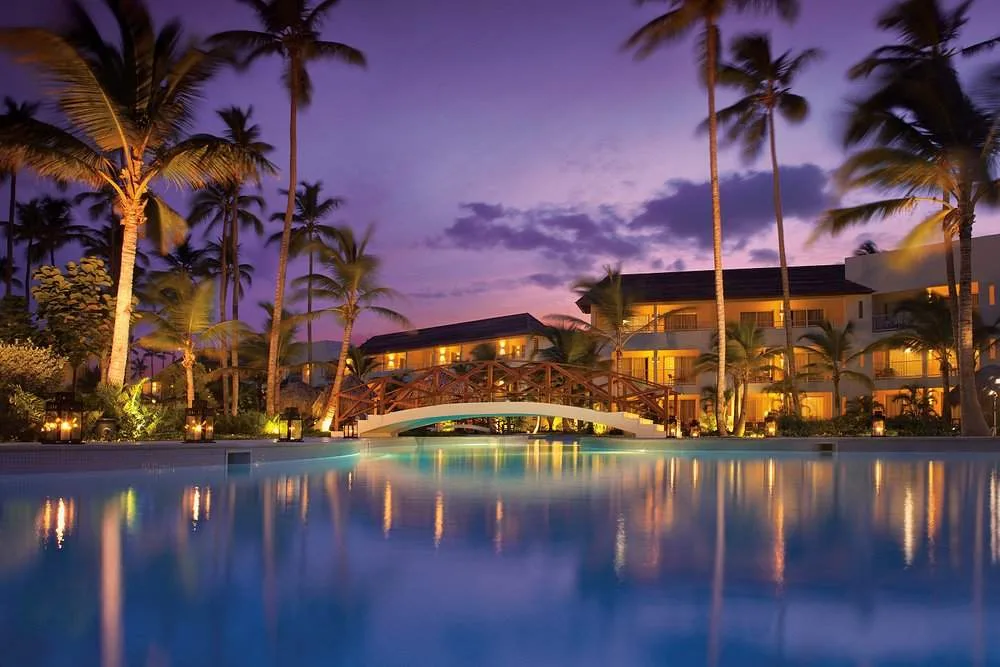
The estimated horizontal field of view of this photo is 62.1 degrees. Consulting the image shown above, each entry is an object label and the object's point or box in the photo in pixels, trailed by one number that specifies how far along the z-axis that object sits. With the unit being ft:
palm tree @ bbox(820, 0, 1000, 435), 77.97
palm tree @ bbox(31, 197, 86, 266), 148.46
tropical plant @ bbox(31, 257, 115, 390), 73.05
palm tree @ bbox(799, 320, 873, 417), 113.09
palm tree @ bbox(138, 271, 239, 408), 87.35
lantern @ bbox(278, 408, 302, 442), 73.10
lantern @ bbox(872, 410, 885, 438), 88.84
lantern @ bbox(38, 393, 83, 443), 49.44
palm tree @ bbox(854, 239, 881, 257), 210.59
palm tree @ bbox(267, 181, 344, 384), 141.69
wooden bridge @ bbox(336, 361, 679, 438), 97.30
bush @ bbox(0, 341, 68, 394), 59.16
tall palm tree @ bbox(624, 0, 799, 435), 82.53
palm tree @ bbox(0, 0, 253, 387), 55.16
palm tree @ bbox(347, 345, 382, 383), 155.43
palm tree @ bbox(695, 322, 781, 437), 109.40
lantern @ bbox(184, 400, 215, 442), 59.00
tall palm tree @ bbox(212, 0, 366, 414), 78.69
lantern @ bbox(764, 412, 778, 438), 88.77
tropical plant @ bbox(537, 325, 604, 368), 130.62
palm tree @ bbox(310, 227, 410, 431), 93.66
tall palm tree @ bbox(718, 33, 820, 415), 93.35
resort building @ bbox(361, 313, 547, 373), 161.38
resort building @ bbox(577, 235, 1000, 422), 123.95
